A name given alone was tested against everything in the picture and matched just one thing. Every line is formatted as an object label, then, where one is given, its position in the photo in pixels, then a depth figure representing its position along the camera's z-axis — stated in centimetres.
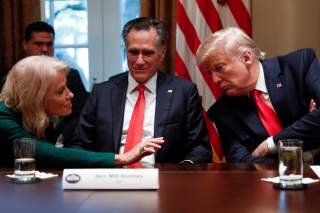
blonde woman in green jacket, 238
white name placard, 197
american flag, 372
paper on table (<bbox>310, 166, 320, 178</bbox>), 215
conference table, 178
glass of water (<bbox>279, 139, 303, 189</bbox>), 196
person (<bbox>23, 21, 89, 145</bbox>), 374
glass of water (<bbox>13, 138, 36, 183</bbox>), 212
